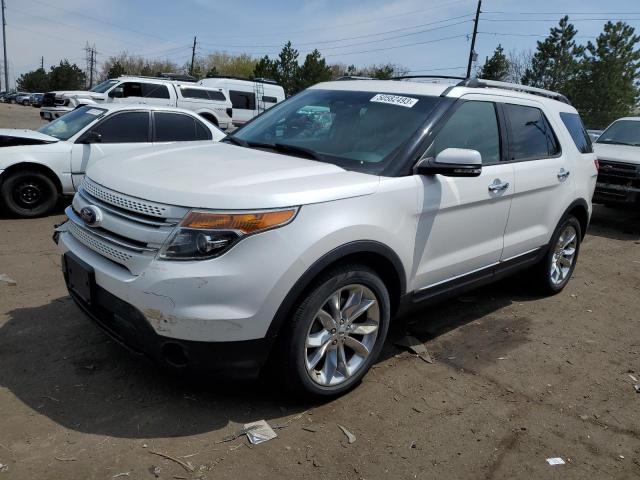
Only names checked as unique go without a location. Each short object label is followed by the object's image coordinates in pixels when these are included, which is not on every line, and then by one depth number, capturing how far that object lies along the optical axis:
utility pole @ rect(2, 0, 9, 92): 60.22
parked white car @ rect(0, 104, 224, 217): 7.09
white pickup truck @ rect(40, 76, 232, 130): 18.09
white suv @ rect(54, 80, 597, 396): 2.64
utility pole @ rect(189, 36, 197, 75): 70.25
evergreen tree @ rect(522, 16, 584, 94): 43.34
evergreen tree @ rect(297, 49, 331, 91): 45.72
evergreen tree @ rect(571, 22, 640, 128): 42.00
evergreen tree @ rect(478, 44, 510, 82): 42.66
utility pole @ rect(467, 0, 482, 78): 36.78
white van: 23.69
